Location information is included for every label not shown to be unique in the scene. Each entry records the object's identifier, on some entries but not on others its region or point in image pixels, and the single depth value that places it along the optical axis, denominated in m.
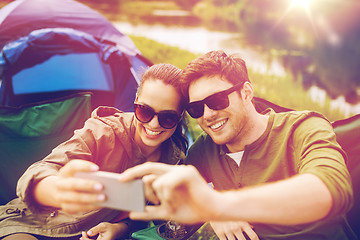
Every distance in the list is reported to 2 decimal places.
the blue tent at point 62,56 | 3.07
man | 1.30
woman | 1.67
